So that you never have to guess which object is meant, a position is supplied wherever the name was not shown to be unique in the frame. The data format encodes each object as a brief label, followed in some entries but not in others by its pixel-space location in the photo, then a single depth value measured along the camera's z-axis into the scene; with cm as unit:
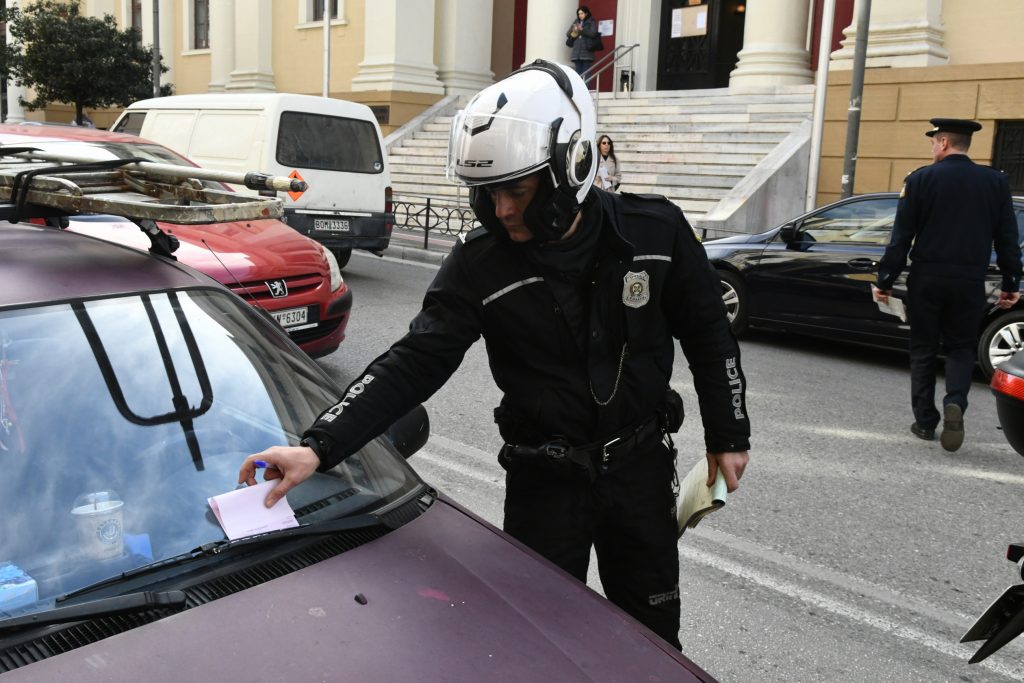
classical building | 1448
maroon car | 182
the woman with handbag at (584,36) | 1998
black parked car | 820
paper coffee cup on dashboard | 203
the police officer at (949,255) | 612
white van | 1188
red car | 643
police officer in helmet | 245
